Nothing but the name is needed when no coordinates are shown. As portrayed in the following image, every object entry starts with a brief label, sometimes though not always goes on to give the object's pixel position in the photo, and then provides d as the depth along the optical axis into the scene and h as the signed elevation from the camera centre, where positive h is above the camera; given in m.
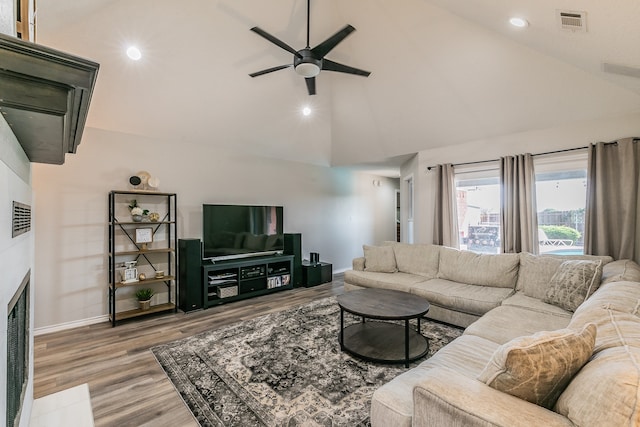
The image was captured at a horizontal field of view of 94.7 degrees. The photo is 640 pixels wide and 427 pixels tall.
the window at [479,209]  4.30 +0.09
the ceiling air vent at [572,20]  1.93 +1.33
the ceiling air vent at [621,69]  2.43 +1.23
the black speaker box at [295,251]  5.34 -0.60
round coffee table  2.54 -1.20
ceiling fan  2.66 +1.57
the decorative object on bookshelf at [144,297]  3.87 -1.03
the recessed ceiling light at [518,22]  2.31 +1.54
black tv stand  4.26 -0.93
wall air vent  1.25 +0.01
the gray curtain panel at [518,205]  3.72 +0.13
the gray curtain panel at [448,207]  4.44 +0.13
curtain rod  3.41 +0.76
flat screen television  4.41 -0.20
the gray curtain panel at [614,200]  2.99 +0.14
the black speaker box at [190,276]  4.01 -0.78
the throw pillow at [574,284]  2.56 -0.62
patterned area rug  1.95 -1.28
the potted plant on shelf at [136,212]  3.82 +0.10
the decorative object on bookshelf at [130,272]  3.73 -0.67
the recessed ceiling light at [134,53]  3.13 +1.80
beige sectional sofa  0.95 -0.65
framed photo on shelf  3.82 -0.22
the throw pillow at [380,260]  4.37 -0.65
